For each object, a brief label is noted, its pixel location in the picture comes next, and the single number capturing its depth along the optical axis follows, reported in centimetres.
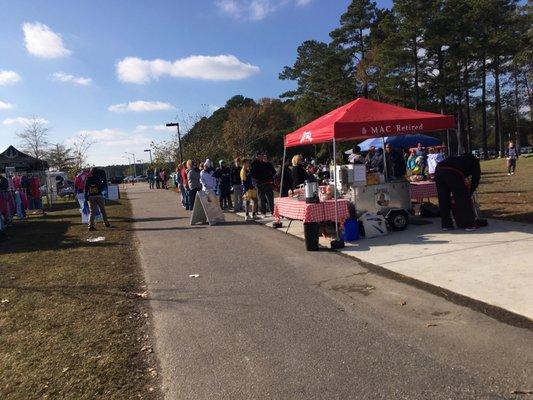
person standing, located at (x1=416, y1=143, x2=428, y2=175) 2044
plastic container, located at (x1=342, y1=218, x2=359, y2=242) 959
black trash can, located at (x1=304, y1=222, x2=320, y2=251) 905
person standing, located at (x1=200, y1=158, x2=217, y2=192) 1457
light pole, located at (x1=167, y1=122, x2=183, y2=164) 3852
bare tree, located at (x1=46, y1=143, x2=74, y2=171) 5592
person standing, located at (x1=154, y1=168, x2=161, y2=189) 4381
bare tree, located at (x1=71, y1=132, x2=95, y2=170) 4031
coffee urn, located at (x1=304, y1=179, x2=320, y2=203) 961
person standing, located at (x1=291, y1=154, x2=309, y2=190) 1247
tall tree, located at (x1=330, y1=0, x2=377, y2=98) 5631
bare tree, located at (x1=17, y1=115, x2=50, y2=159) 5262
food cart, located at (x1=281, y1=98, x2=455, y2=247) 962
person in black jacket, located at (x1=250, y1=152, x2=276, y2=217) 1438
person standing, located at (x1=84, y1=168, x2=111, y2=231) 1356
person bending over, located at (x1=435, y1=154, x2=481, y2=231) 959
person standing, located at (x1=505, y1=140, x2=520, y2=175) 2338
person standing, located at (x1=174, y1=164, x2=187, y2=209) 1971
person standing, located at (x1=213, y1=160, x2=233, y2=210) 1816
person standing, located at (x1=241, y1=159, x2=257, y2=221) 1481
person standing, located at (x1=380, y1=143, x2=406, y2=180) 1333
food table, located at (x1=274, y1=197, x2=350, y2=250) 909
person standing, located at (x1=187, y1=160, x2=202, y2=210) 1557
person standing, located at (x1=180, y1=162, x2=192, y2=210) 1877
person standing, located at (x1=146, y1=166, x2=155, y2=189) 4612
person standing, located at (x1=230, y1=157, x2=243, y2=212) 1697
